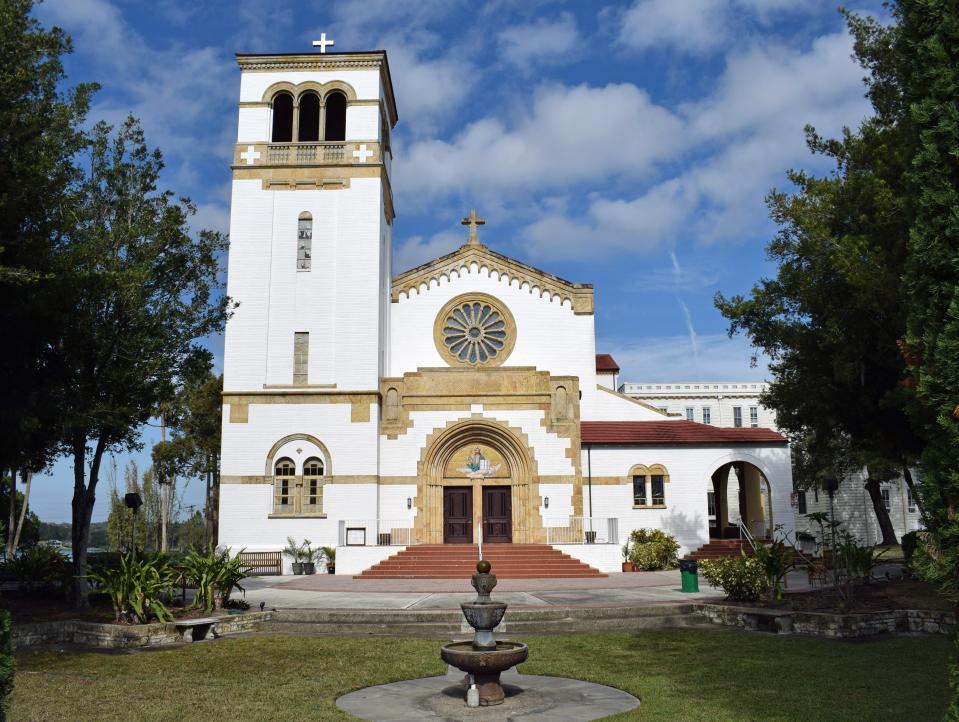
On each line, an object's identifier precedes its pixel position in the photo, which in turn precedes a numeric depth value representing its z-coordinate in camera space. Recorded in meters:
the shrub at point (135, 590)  14.91
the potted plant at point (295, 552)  27.28
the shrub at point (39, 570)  20.00
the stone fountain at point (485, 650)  9.74
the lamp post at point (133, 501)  19.33
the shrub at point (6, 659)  6.36
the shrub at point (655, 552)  28.41
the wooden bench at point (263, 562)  27.44
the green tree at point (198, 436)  39.81
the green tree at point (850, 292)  16.41
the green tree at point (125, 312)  17.03
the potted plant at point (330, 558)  27.64
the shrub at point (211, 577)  16.44
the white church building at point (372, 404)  28.70
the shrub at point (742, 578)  16.95
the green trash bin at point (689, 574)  19.70
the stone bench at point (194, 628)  14.74
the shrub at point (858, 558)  16.50
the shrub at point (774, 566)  16.92
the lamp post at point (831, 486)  19.34
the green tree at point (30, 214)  13.34
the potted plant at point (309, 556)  27.30
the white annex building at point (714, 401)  62.91
